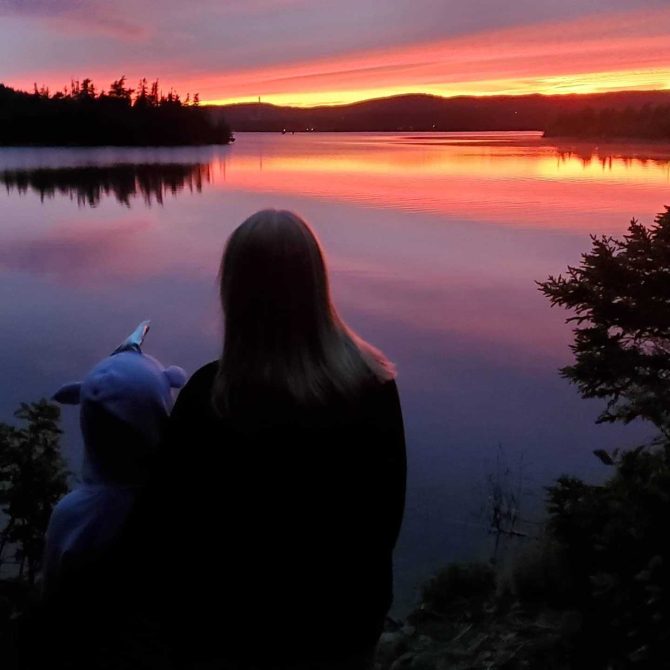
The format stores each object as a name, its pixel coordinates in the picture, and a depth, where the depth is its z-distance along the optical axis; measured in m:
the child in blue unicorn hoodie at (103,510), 2.03
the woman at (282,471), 1.71
